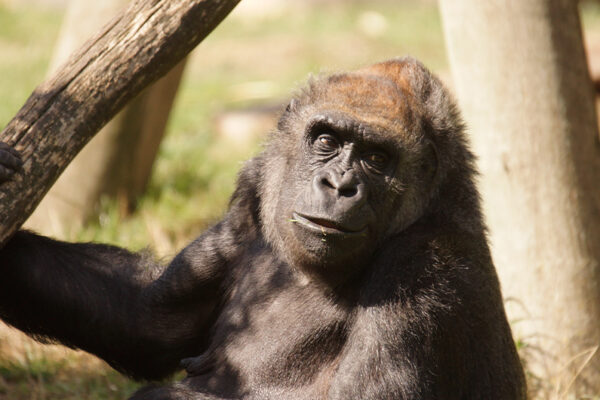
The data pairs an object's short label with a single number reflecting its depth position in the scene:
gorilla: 8.27
